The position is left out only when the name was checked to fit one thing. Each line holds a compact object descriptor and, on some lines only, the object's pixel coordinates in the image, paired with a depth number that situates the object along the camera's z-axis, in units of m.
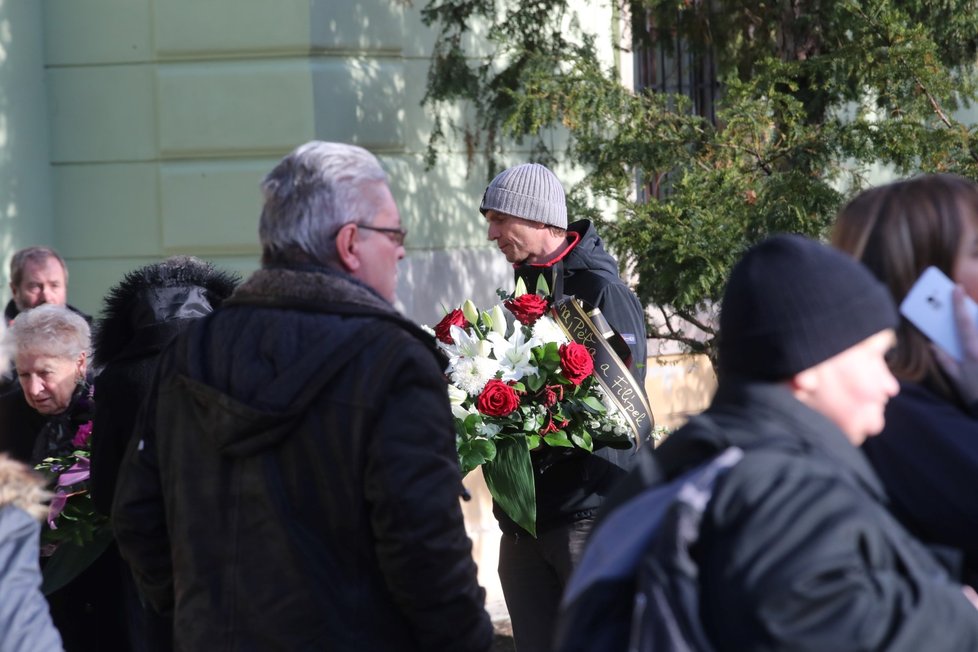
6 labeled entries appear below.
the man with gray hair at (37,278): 12.46
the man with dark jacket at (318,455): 5.06
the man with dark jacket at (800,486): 3.44
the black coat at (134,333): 7.42
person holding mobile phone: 4.54
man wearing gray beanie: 8.12
